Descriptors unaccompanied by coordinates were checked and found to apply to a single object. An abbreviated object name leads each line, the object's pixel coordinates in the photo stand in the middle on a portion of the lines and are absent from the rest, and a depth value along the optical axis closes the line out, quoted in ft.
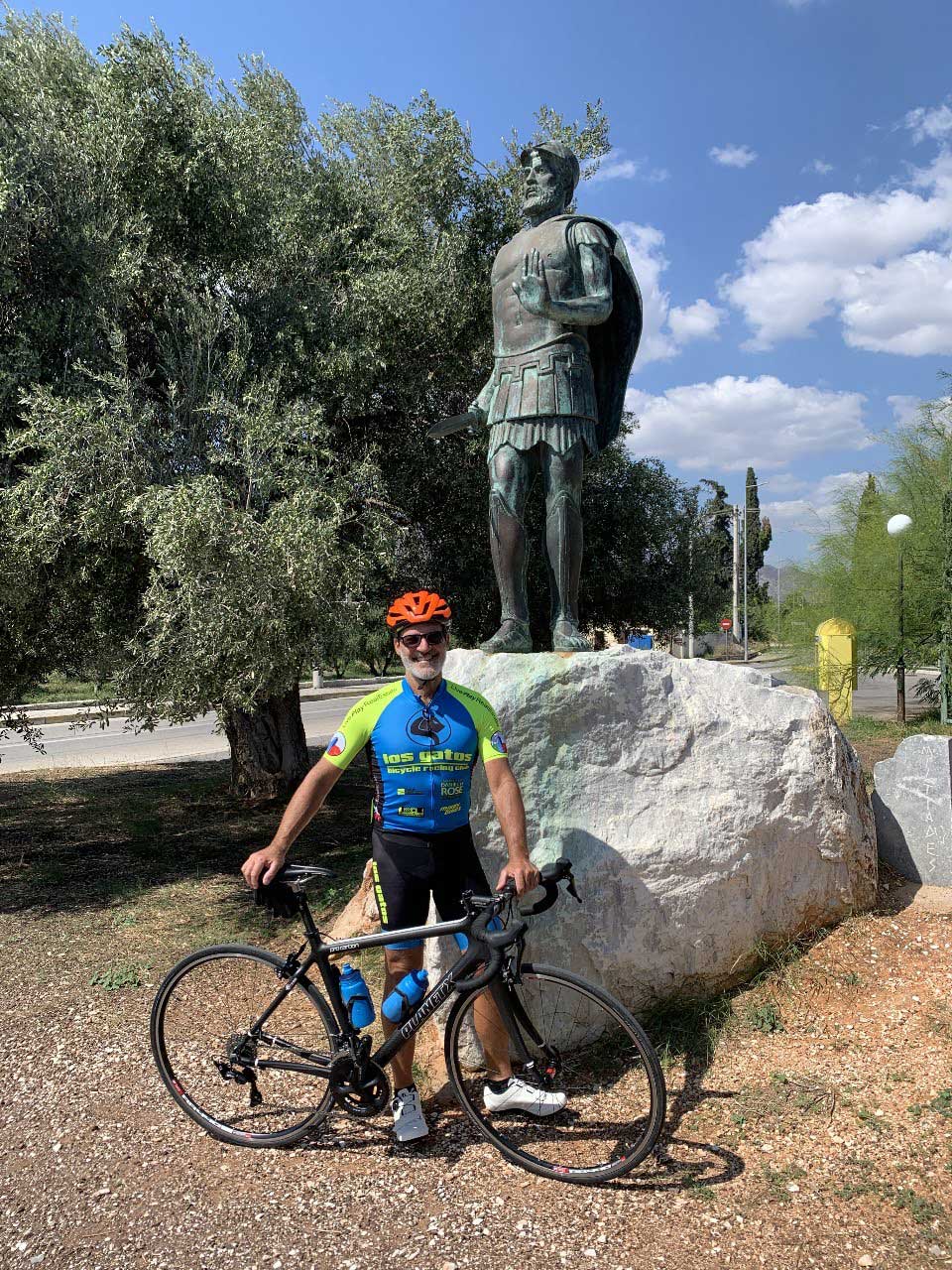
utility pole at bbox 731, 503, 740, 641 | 111.63
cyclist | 10.45
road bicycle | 9.89
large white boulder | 12.84
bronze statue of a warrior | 14.93
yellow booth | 46.85
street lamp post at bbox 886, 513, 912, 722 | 42.68
